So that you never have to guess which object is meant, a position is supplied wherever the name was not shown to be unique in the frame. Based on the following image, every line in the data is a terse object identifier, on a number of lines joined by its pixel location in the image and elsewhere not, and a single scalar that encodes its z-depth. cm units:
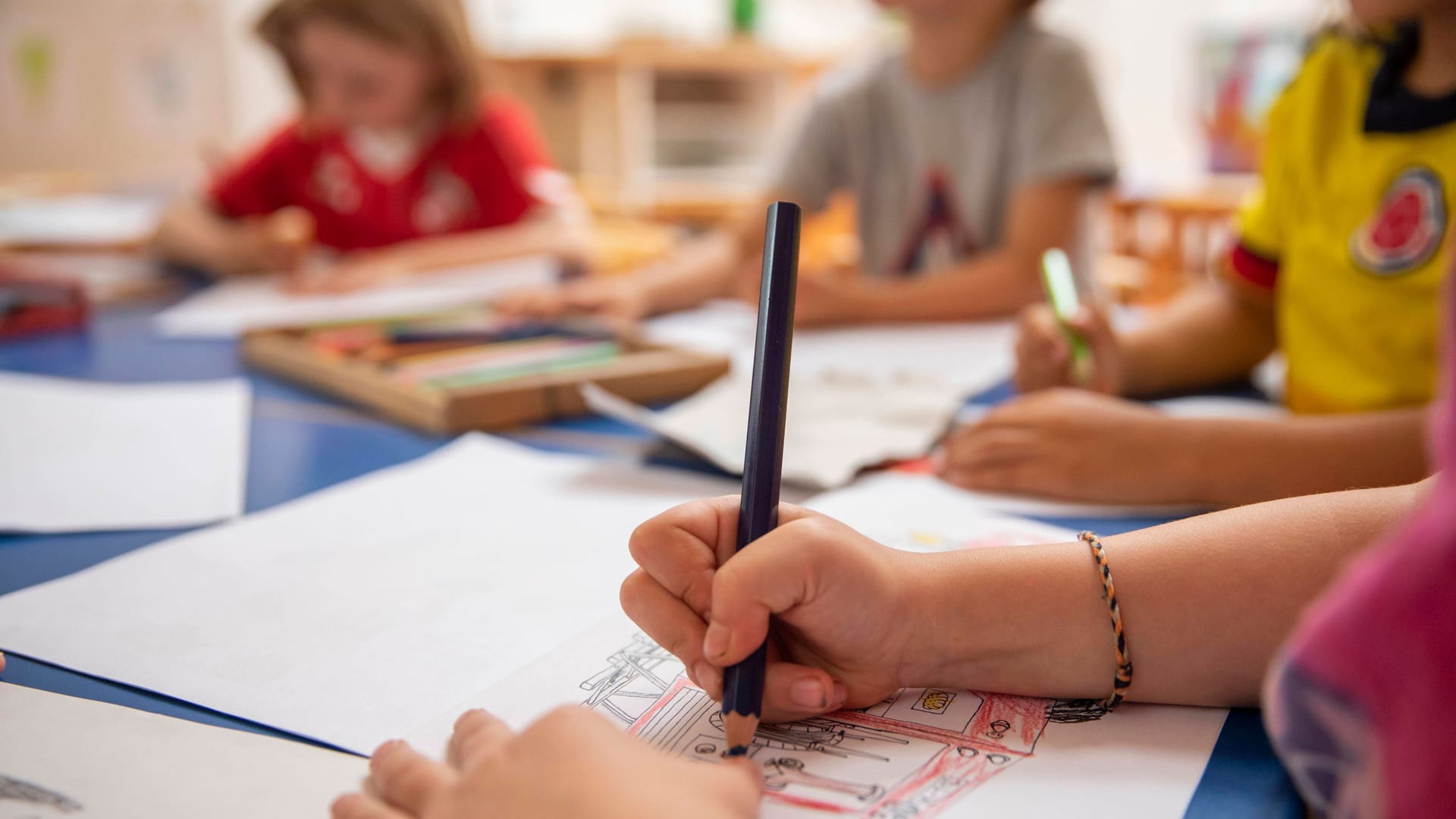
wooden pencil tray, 70
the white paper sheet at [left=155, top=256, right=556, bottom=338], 107
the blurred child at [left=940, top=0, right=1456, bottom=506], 56
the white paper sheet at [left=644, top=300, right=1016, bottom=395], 85
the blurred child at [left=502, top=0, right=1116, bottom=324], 106
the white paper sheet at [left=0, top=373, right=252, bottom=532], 56
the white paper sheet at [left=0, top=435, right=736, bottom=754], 37
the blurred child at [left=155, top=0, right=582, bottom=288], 139
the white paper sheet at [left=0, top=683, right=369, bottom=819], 30
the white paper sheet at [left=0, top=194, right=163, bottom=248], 151
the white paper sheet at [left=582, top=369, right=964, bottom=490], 61
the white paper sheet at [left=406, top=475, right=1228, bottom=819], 31
